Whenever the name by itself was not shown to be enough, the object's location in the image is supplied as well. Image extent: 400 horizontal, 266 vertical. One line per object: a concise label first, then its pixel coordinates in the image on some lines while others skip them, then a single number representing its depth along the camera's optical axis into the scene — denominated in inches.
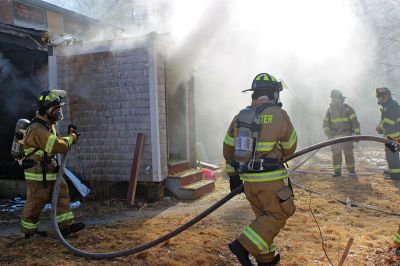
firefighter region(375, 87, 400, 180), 352.2
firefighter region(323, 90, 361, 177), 372.5
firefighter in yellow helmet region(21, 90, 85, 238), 197.8
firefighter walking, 149.1
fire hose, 167.8
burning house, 293.4
